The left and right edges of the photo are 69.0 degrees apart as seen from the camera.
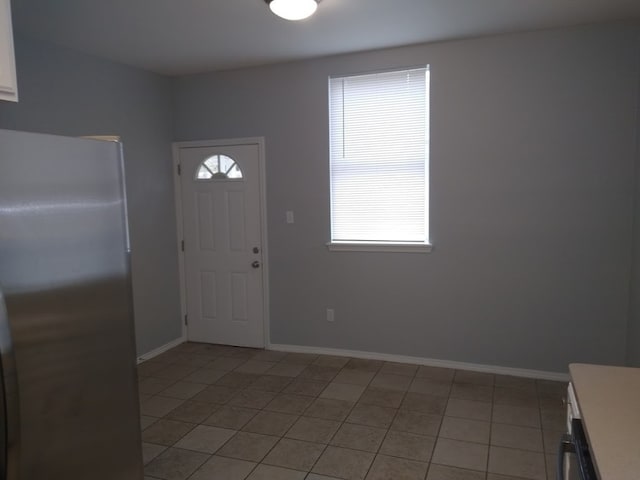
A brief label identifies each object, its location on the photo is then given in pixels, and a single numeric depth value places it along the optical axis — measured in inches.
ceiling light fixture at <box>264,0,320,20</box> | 105.6
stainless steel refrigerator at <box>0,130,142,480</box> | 54.8
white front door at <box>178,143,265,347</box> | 174.9
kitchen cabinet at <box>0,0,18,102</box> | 69.7
